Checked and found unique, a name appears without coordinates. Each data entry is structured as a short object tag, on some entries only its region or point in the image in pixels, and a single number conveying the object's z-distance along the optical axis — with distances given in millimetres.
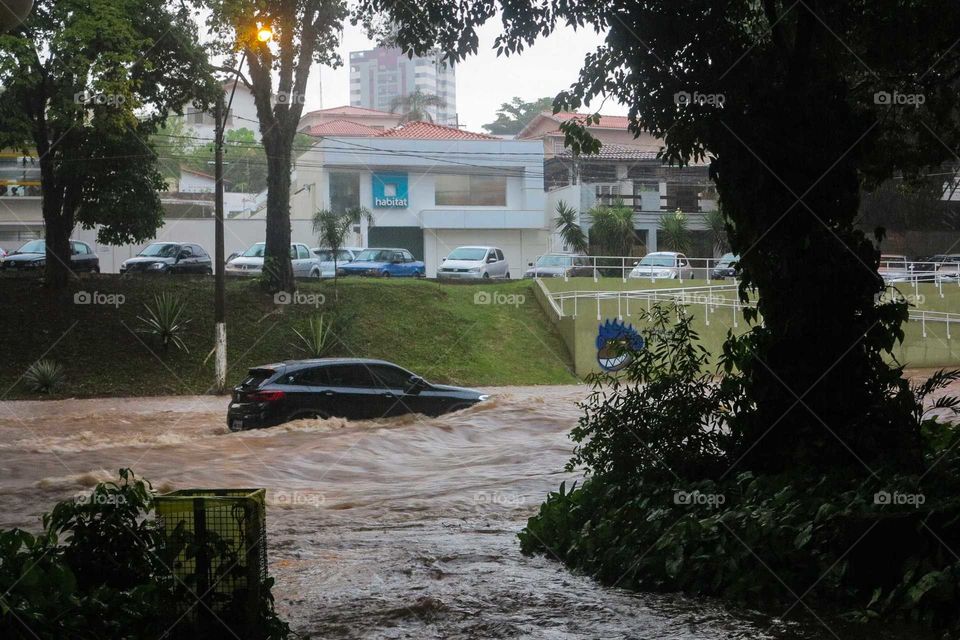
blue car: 39250
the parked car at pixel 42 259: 34812
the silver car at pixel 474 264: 38969
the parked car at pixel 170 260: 35938
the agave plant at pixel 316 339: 29469
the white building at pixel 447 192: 47438
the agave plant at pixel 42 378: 25750
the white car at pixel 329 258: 38938
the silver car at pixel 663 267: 38062
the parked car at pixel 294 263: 37469
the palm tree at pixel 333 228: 34781
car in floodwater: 18094
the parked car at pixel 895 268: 35656
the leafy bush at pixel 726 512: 5949
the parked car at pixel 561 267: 39281
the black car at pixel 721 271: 38281
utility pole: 25531
